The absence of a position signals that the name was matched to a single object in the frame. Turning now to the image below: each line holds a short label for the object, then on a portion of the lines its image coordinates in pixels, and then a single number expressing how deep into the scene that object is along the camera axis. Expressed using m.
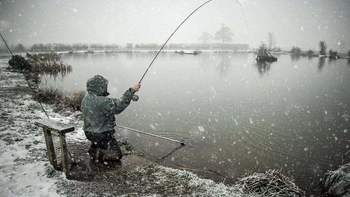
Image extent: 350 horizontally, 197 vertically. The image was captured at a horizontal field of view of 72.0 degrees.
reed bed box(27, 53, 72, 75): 24.80
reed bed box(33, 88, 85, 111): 11.97
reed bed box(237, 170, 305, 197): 5.13
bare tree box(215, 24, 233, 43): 114.62
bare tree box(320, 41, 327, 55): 54.79
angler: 5.41
